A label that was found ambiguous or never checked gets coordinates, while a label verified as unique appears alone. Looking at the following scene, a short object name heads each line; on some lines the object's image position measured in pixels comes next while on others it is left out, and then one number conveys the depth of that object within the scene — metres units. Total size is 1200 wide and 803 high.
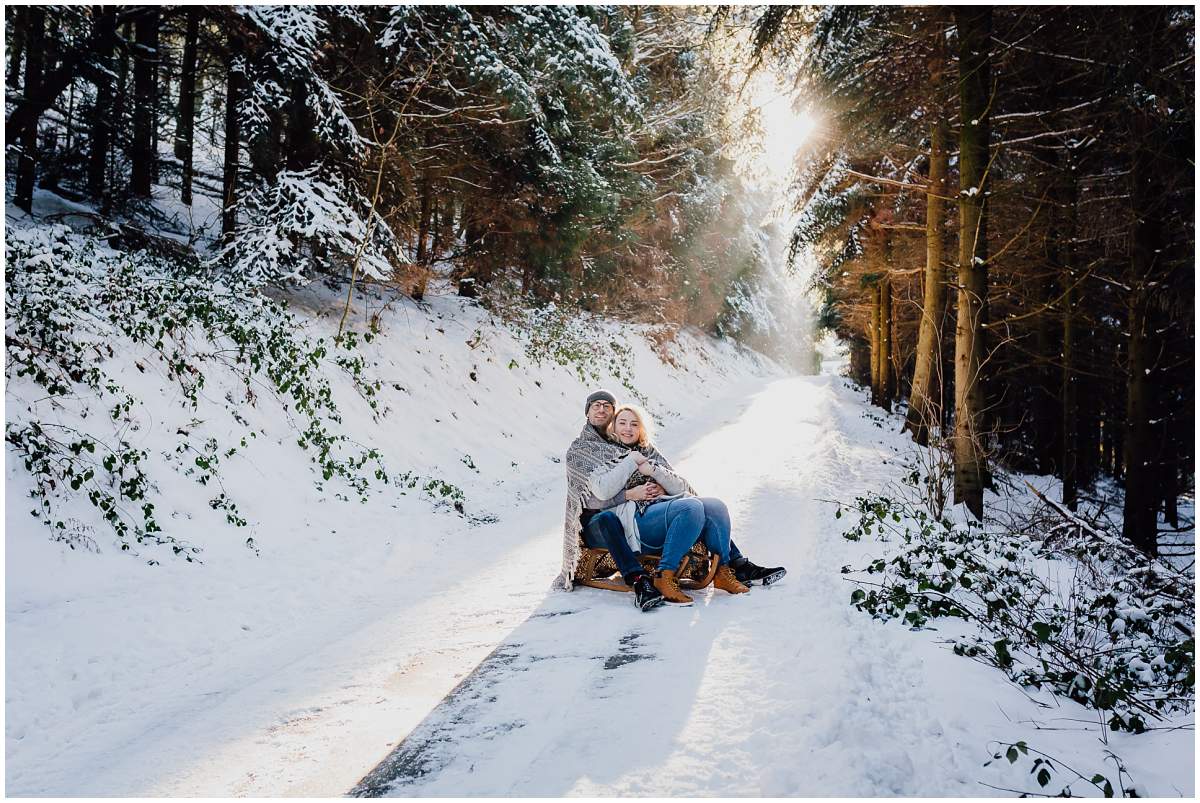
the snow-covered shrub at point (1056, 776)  2.33
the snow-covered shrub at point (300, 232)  9.28
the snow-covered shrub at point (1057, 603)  3.24
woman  4.65
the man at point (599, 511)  4.78
